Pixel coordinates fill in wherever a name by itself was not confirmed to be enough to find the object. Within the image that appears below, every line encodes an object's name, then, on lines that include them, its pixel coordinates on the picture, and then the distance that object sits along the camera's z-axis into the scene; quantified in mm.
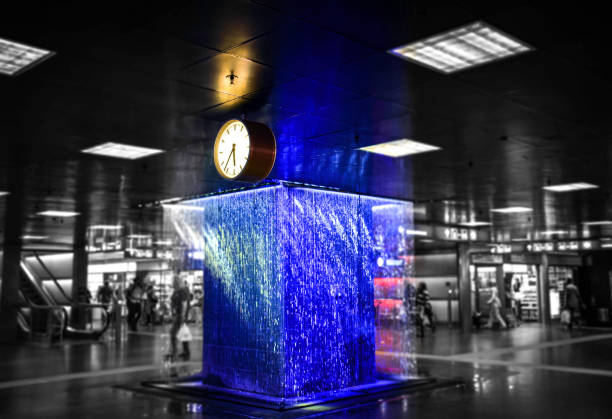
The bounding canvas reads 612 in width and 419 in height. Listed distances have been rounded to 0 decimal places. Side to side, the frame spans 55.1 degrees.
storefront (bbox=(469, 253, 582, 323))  21844
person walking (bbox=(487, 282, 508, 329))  19756
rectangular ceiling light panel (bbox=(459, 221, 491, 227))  15253
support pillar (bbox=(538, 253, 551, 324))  22734
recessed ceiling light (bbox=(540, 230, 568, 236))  17500
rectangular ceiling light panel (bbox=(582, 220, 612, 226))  15011
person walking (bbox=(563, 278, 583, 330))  18953
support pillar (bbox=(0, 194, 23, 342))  17438
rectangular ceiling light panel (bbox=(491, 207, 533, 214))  12705
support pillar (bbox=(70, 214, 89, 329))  19797
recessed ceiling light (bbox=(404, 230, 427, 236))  15156
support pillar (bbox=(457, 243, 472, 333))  19141
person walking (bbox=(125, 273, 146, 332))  19453
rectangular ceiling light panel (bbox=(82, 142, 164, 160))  7121
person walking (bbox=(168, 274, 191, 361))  11625
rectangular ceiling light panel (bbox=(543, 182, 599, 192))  9871
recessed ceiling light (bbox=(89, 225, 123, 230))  14927
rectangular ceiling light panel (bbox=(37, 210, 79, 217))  12297
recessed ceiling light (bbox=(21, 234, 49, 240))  16656
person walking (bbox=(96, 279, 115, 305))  20969
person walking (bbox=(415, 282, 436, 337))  17359
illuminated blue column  7789
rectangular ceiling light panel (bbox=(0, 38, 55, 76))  4223
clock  5133
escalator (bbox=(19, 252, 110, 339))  17592
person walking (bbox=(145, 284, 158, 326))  22953
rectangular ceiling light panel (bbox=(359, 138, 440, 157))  7168
